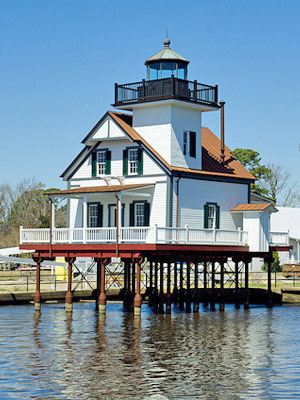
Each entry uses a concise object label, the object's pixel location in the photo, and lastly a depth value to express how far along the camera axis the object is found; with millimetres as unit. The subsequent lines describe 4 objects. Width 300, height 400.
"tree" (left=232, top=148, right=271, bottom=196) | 96688
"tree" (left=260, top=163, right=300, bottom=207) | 107200
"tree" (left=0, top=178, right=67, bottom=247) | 103062
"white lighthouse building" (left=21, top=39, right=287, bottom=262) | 46344
